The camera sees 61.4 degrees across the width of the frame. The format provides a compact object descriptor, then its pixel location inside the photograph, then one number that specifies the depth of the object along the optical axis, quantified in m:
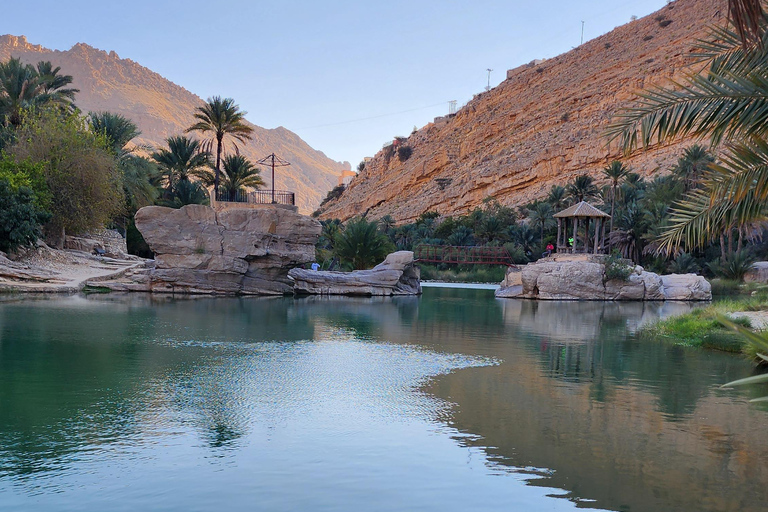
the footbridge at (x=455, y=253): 40.73
